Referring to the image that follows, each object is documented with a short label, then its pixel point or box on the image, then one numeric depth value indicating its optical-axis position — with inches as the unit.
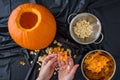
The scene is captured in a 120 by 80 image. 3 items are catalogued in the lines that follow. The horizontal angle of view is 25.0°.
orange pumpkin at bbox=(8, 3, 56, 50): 38.6
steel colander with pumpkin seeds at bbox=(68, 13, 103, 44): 42.6
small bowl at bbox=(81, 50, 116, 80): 41.5
